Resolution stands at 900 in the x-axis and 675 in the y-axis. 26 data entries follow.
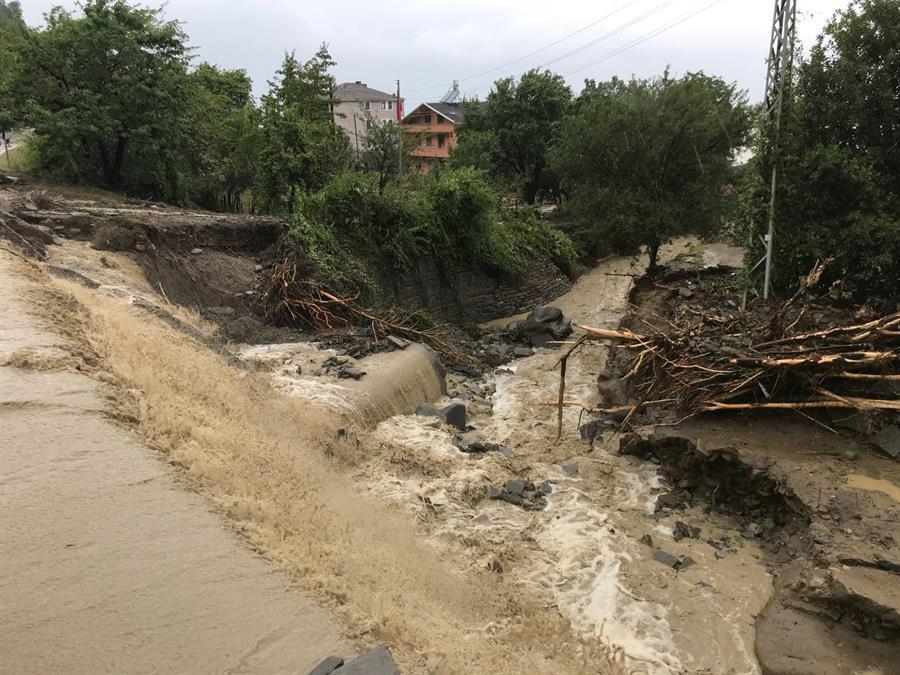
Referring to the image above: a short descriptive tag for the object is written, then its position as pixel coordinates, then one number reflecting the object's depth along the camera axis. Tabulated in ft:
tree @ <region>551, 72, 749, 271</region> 63.72
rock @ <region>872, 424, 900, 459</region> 25.44
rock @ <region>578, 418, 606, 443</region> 34.30
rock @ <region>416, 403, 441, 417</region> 35.47
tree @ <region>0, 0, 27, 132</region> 57.57
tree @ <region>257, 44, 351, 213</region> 60.13
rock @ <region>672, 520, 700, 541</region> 24.59
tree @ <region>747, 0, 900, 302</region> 32.53
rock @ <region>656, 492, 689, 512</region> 26.94
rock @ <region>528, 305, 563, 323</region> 57.31
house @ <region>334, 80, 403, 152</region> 164.76
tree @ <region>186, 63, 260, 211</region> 71.15
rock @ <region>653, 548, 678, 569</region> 22.68
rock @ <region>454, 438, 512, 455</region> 31.65
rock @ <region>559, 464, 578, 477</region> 30.32
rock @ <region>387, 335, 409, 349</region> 41.52
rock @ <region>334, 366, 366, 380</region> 34.99
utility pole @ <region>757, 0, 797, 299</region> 35.29
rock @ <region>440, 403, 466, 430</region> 35.04
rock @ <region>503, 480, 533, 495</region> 27.78
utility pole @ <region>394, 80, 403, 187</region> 75.18
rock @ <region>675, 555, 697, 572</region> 22.52
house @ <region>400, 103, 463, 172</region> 151.84
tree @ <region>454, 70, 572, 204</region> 106.42
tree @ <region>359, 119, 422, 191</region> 79.56
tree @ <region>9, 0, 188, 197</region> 57.93
